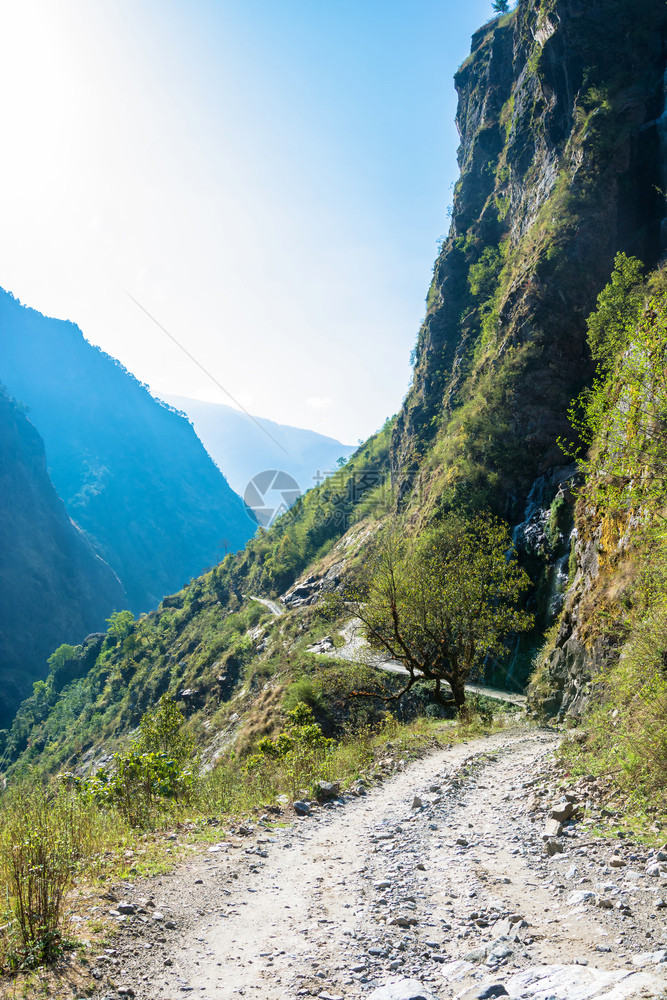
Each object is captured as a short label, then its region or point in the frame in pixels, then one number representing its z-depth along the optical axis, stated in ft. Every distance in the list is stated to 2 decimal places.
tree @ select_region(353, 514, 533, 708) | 61.67
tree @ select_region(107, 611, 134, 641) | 380.37
